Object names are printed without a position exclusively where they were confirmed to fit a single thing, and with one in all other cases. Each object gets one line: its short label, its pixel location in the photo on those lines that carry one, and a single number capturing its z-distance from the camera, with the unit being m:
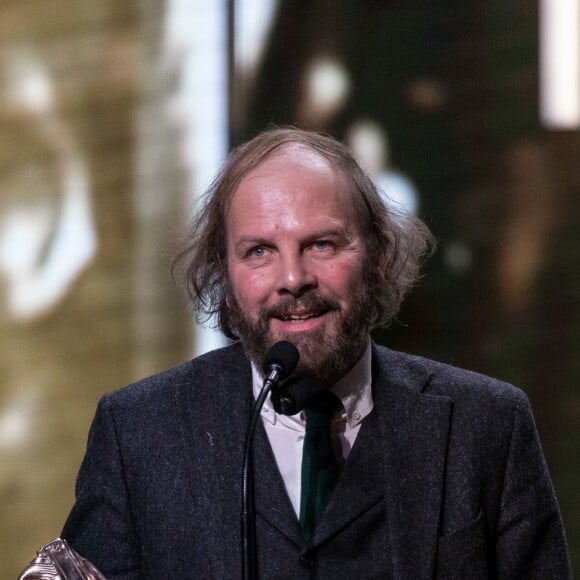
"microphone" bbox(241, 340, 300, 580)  5.37
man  5.57
